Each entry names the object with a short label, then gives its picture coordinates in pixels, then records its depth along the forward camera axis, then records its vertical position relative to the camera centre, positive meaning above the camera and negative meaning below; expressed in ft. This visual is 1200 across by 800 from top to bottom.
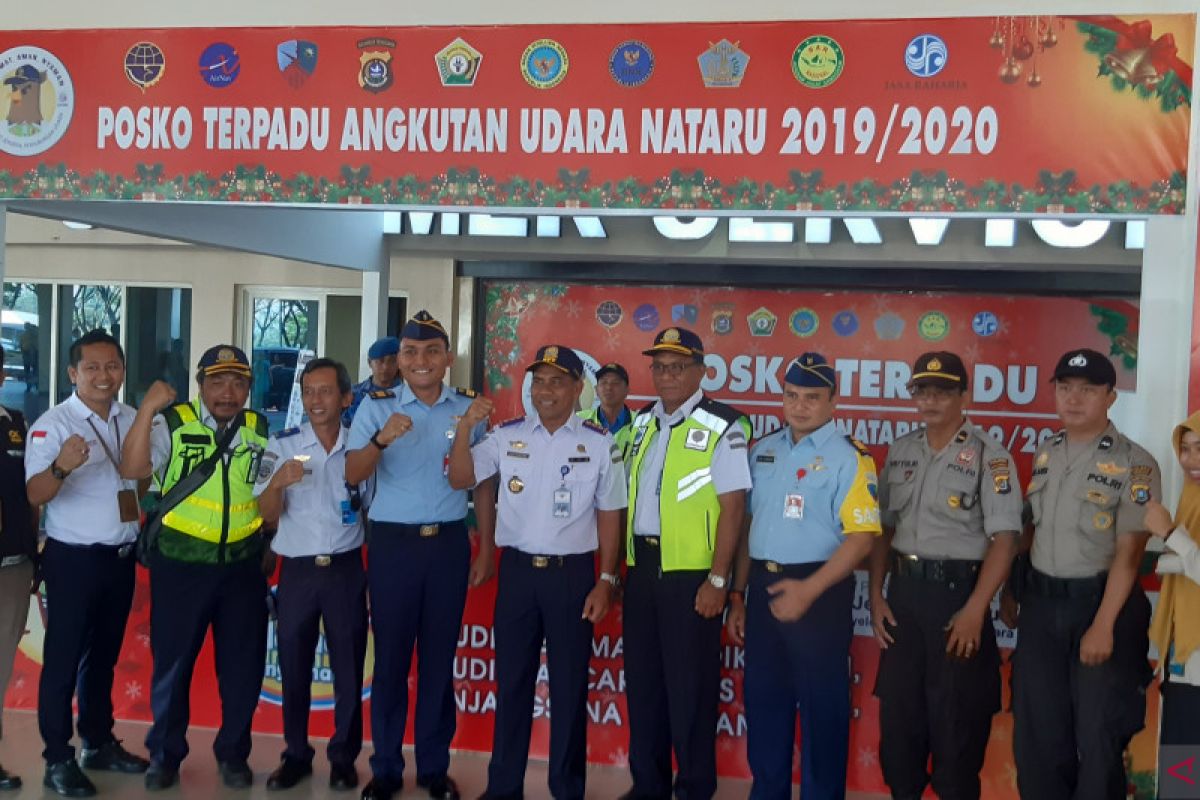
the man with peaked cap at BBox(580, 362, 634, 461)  20.48 -0.22
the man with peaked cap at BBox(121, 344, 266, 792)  13.48 -2.32
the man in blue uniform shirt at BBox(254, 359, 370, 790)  13.75 -2.39
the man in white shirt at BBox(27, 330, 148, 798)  13.52 -2.08
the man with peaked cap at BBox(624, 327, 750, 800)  12.89 -2.09
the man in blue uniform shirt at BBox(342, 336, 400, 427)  18.80 +0.15
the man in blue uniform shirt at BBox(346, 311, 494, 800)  13.50 -2.30
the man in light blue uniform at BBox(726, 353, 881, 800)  12.42 -2.19
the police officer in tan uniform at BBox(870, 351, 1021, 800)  12.37 -2.24
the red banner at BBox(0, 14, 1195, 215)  11.34 +2.90
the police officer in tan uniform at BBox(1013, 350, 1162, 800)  11.50 -2.14
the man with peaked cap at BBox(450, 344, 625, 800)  13.19 -2.12
